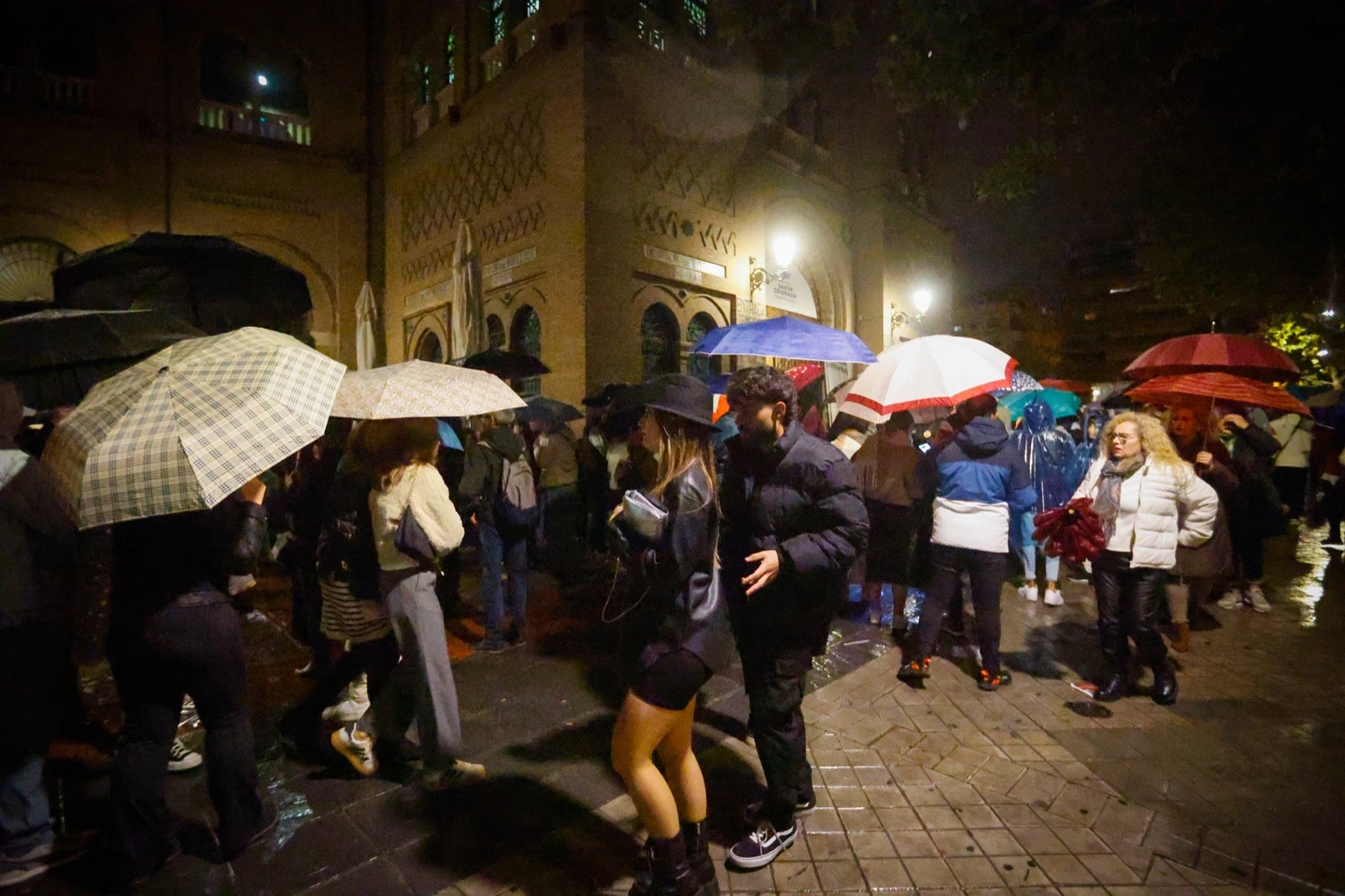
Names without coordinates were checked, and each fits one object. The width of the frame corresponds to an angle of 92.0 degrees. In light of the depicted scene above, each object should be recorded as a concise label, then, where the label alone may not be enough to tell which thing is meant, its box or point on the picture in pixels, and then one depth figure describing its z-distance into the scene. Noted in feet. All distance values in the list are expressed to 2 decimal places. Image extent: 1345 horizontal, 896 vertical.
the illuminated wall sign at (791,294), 51.62
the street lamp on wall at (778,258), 47.01
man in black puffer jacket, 9.20
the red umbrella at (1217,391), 17.22
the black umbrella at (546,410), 24.27
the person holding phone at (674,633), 7.73
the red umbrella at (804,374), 22.13
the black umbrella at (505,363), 23.76
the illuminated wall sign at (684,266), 40.09
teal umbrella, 30.17
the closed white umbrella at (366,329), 34.32
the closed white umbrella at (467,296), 33.19
